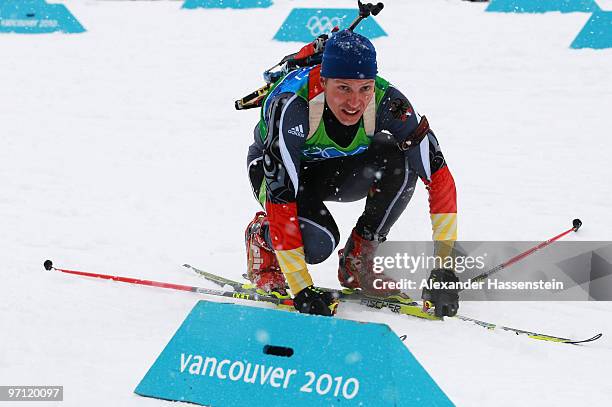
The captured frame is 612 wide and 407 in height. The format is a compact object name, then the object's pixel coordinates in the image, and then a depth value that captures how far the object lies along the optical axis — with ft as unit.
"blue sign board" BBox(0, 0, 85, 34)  52.35
